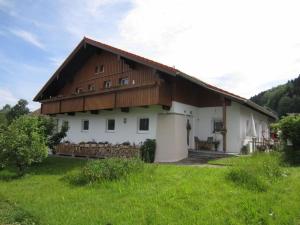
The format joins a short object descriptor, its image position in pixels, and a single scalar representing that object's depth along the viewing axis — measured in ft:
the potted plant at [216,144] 58.85
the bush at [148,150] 53.78
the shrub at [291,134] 43.83
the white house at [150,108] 55.01
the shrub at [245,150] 56.95
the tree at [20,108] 165.91
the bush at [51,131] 55.52
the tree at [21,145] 40.01
